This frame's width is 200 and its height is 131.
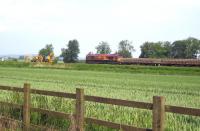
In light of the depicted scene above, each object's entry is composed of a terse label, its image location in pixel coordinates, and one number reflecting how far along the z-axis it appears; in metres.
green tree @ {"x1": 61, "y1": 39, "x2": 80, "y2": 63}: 134.38
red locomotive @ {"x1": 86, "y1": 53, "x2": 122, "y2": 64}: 91.06
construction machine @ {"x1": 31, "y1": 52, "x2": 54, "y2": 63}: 80.25
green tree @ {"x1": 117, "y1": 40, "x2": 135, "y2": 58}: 175.90
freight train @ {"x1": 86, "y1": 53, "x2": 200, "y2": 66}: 78.06
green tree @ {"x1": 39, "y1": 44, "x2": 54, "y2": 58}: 173.35
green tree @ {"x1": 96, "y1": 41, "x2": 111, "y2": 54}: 165.00
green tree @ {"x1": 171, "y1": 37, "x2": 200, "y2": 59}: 143.88
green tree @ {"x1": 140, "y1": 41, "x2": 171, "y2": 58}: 143.88
